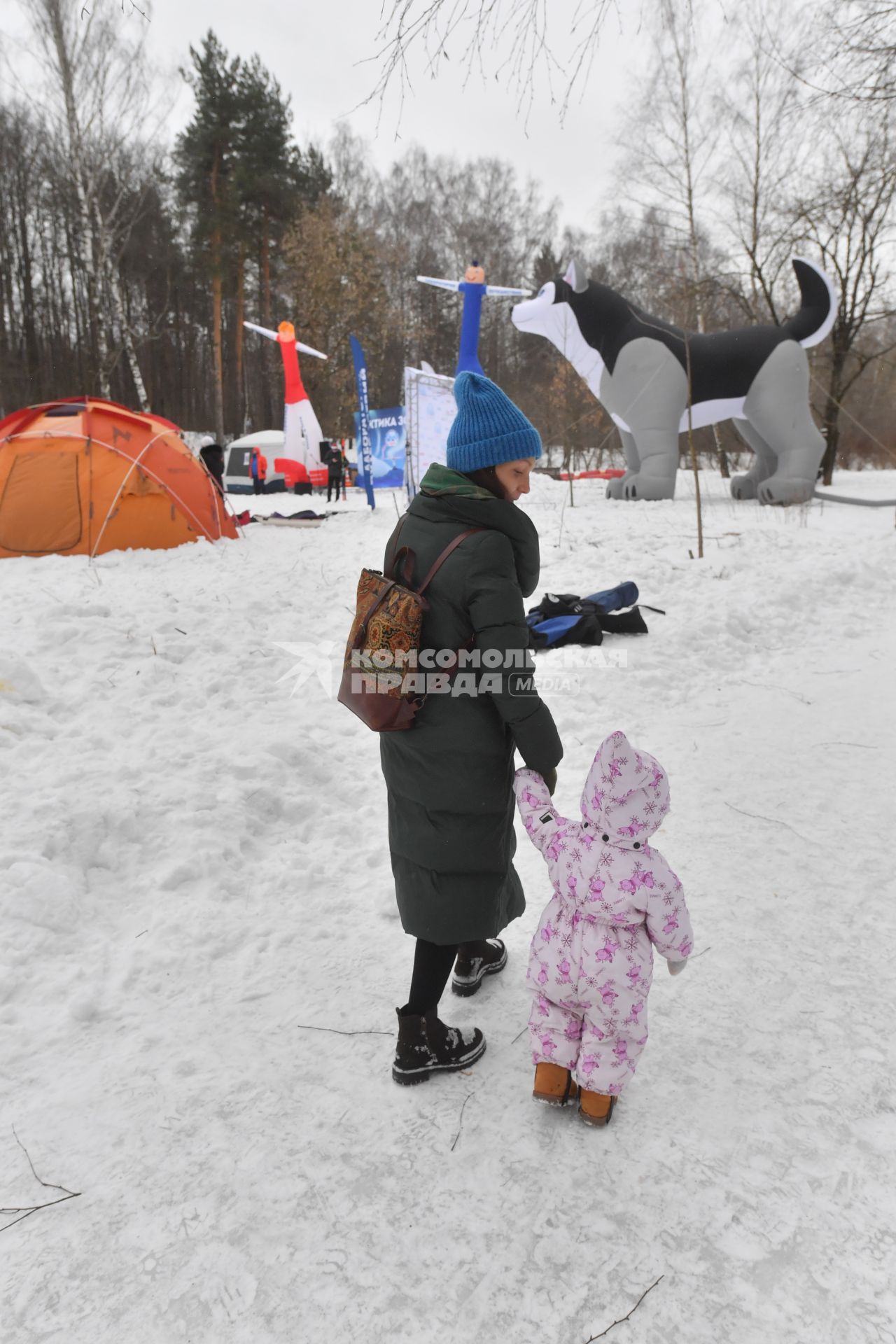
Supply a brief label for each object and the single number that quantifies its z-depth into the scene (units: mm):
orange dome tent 7078
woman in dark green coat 1743
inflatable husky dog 10359
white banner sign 9977
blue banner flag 12320
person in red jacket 16844
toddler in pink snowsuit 1646
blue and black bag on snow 5262
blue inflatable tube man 10859
